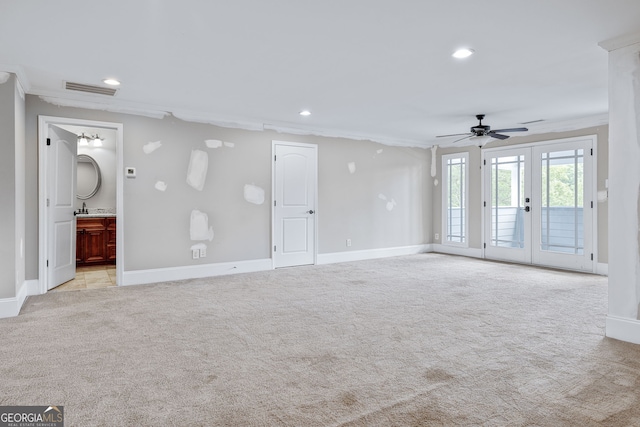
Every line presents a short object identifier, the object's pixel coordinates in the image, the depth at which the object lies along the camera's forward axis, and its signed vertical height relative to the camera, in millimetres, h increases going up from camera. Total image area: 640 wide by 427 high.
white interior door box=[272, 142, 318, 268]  6121 +132
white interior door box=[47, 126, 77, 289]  4562 +85
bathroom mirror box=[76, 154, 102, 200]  6895 +637
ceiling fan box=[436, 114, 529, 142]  5516 +1187
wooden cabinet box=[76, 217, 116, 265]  6348 -482
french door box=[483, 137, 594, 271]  5852 +132
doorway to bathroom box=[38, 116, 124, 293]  4441 +52
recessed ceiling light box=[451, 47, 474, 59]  3186 +1350
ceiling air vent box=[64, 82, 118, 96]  4125 +1371
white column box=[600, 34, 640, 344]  2893 +188
